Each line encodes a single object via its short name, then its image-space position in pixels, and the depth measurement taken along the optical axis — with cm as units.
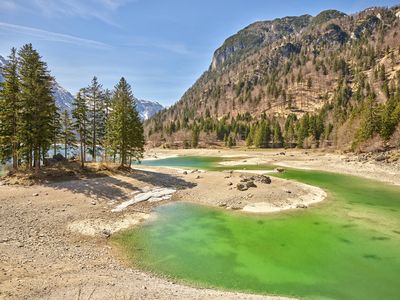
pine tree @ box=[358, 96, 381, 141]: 8800
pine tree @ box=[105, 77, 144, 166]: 5225
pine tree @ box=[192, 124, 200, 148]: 16650
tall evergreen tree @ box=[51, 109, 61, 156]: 4655
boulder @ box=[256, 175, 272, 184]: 4419
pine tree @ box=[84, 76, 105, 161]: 5122
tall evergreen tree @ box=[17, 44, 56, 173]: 3962
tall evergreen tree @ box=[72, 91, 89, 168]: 4838
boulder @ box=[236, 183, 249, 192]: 3956
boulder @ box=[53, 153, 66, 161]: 5069
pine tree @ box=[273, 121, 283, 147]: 14688
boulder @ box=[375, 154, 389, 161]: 6938
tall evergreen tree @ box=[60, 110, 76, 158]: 5912
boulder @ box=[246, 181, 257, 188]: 4067
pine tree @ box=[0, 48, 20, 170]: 4028
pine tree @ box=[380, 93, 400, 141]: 8506
